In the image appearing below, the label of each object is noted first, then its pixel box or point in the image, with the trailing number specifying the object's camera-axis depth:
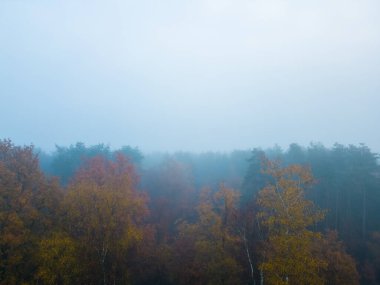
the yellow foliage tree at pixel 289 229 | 21.58
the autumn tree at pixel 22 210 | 25.41
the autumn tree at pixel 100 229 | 29.19
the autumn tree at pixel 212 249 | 30.83
